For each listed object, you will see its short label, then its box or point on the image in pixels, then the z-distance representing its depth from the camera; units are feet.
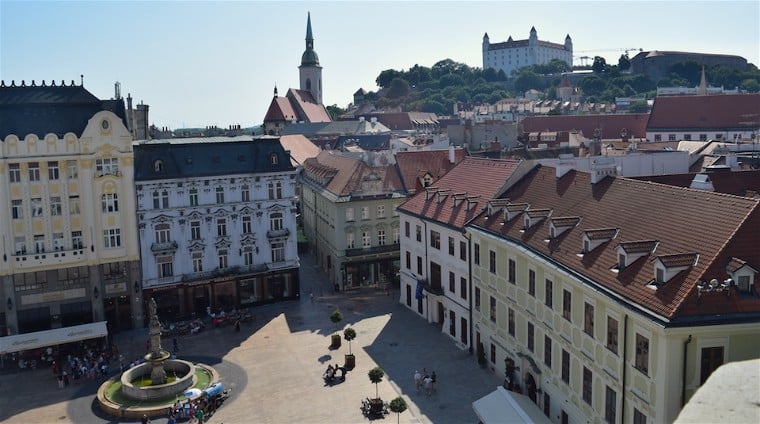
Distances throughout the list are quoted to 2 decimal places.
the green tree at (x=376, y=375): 114.62
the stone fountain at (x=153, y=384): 118.64
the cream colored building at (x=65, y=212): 154.40
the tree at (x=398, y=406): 103.14
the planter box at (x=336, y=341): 146.61
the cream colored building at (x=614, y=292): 73.31
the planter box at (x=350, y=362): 133.90
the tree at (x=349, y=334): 137.69
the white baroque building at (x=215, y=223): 166.91
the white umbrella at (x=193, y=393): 120.57
